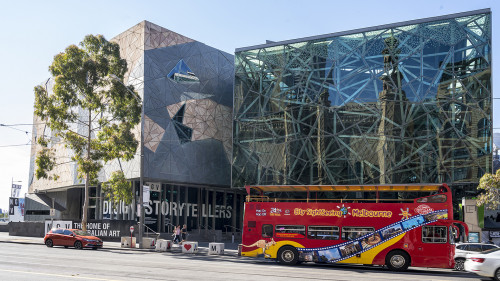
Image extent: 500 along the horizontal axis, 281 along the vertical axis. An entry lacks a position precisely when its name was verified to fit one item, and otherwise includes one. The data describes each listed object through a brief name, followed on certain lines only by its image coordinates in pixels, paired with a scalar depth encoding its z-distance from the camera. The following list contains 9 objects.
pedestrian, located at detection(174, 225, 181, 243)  36.00
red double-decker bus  21.53
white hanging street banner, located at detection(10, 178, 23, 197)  79.54
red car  30.84
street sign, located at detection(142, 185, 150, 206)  33.12
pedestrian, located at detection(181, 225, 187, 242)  36.50
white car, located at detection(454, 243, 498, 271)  23.56
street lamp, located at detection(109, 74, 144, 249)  33.19
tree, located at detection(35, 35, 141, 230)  34.81
